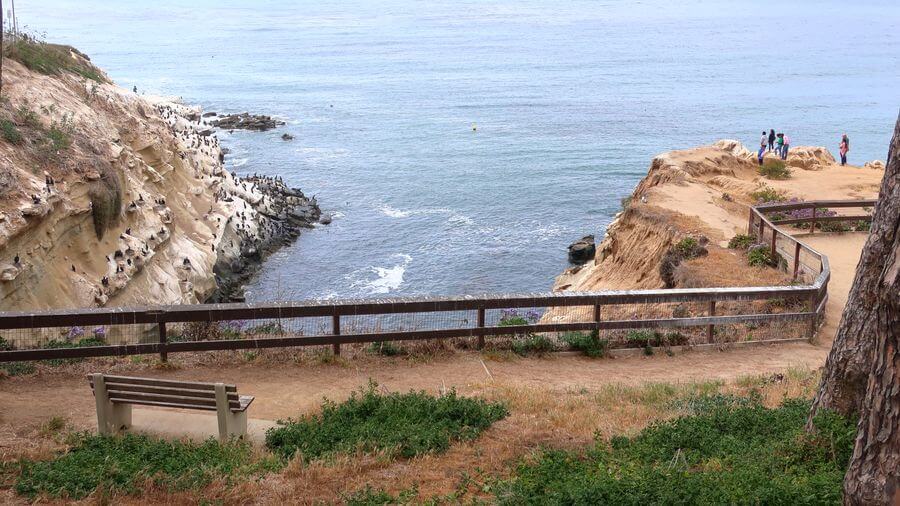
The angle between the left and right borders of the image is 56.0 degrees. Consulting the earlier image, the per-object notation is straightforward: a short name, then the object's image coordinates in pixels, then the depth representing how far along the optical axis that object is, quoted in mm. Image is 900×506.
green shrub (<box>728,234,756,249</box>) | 24484
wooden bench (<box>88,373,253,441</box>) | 9328
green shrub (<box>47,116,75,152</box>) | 27797
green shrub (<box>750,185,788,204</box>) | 32797
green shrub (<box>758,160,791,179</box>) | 38500
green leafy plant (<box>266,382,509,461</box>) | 9188
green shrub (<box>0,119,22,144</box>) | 26281
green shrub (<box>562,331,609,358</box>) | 14445
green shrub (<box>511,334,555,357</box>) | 14320
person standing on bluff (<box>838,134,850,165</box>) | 46562
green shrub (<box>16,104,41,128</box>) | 28172
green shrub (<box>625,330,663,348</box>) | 14977
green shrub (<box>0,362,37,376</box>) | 12445
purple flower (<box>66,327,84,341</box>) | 15999
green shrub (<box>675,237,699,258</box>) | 24453
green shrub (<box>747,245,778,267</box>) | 22516
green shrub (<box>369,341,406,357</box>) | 13672
